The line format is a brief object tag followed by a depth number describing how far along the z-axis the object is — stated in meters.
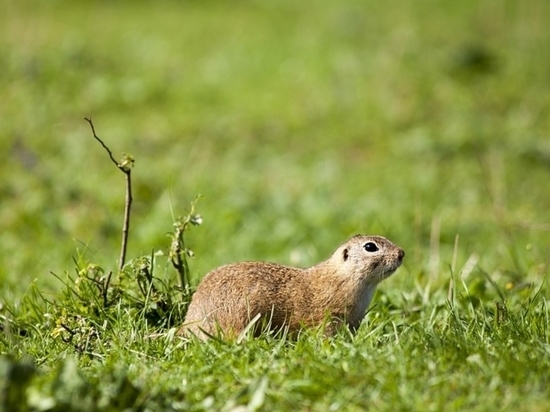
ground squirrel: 8.12
